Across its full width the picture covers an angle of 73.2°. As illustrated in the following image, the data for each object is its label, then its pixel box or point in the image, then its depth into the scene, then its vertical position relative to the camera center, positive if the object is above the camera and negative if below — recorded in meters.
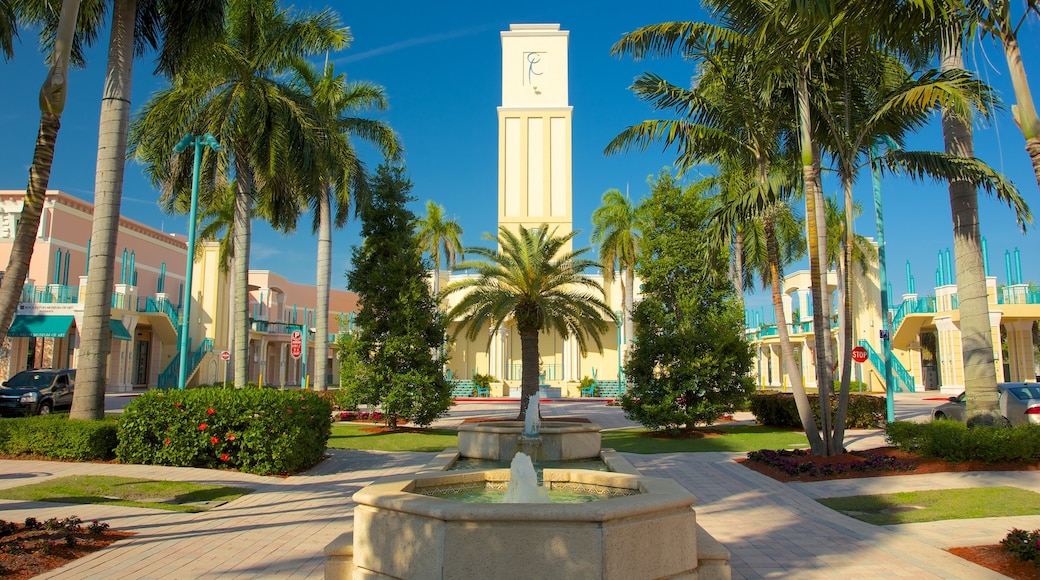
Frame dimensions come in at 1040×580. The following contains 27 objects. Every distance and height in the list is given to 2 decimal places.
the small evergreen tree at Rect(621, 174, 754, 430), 19.31 +1.34
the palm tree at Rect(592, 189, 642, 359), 39.03 +7.95
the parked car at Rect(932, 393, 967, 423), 16.77 -0.84
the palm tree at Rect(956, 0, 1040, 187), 6.70 +3.24
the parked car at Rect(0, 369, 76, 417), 22.00 -0.51
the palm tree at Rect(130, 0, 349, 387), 19.36 +7.26
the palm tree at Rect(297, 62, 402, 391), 24.69 +8.31
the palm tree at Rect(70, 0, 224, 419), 13.33 +4.28
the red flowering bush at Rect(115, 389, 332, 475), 12.40 -0.98
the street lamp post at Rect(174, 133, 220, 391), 17.47 +3.99
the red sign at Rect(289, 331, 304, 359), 25.58 +1.14
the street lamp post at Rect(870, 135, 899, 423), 19.22 +2.24
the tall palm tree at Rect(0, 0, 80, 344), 7.18 +2.37
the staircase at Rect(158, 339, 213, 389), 39.38 +0.64
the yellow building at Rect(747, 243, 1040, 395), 36.72 +2.78
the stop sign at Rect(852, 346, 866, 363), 19.22 +0.59
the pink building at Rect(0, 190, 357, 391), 36.25 +4.08
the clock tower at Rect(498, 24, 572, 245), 49.16 +17.29
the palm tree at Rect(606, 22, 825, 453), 13.57 +5.44
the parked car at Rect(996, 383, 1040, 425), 15.75 -0.57
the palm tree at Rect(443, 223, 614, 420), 23.22 +2.75
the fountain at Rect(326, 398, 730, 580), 4.81 -1.16
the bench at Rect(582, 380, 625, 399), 45.19 -0.75
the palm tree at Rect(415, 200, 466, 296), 44.66 +9.09
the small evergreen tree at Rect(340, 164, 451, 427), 19.45 +1.40
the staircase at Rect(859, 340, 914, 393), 41.45 +0.17
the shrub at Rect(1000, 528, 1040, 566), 6.31 -1.55
